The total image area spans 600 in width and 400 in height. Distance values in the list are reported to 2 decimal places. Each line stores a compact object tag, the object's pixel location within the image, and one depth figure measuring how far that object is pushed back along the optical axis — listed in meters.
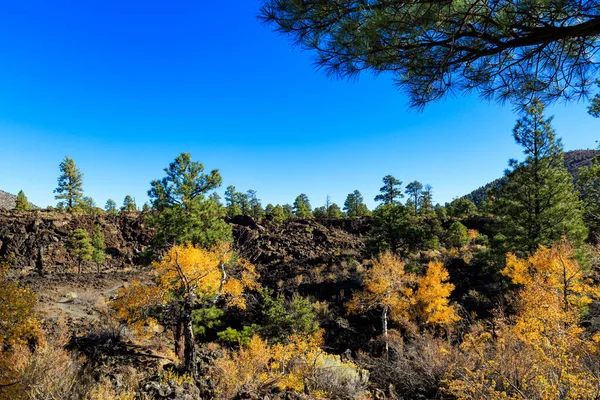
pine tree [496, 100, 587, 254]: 16.94
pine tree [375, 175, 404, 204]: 50.09
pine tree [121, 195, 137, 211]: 68.88
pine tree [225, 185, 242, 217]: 67.01
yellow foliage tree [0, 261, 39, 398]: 7.97
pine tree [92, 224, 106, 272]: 33.88
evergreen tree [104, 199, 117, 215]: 82.21
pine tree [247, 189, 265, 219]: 60.53
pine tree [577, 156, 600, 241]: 12.31
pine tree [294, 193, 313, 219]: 60.71
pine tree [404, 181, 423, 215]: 66.06
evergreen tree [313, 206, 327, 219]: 65.03
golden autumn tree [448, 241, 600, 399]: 5.53
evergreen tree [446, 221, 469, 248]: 32.75
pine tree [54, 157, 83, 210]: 39.53
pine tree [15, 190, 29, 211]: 46.12
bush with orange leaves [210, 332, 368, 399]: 9.20
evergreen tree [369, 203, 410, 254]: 26.53
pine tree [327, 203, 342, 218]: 59.54
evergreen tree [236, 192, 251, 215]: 68.76
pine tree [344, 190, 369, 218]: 65.81
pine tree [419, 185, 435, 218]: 56.69
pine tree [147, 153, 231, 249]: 17.92
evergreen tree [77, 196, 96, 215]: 44.94
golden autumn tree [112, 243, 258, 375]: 11.79
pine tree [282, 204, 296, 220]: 61.41
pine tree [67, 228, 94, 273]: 31.98
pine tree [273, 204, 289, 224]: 50.49
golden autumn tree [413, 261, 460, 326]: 17.50
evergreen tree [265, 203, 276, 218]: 71.55
